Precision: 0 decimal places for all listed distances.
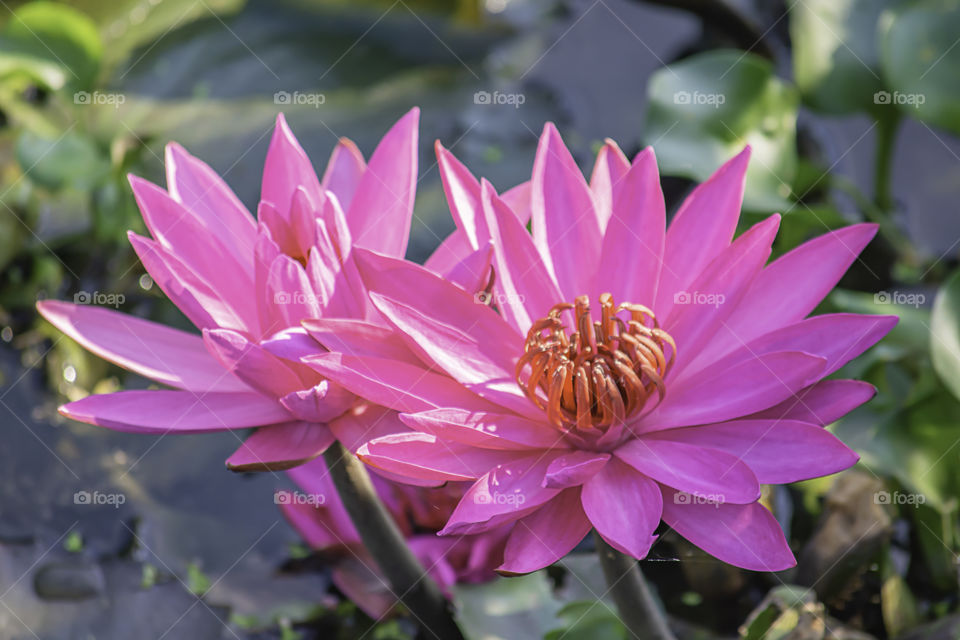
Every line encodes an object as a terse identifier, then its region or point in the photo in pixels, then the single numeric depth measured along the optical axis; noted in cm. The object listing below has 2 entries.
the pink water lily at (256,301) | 215
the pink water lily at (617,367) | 200
